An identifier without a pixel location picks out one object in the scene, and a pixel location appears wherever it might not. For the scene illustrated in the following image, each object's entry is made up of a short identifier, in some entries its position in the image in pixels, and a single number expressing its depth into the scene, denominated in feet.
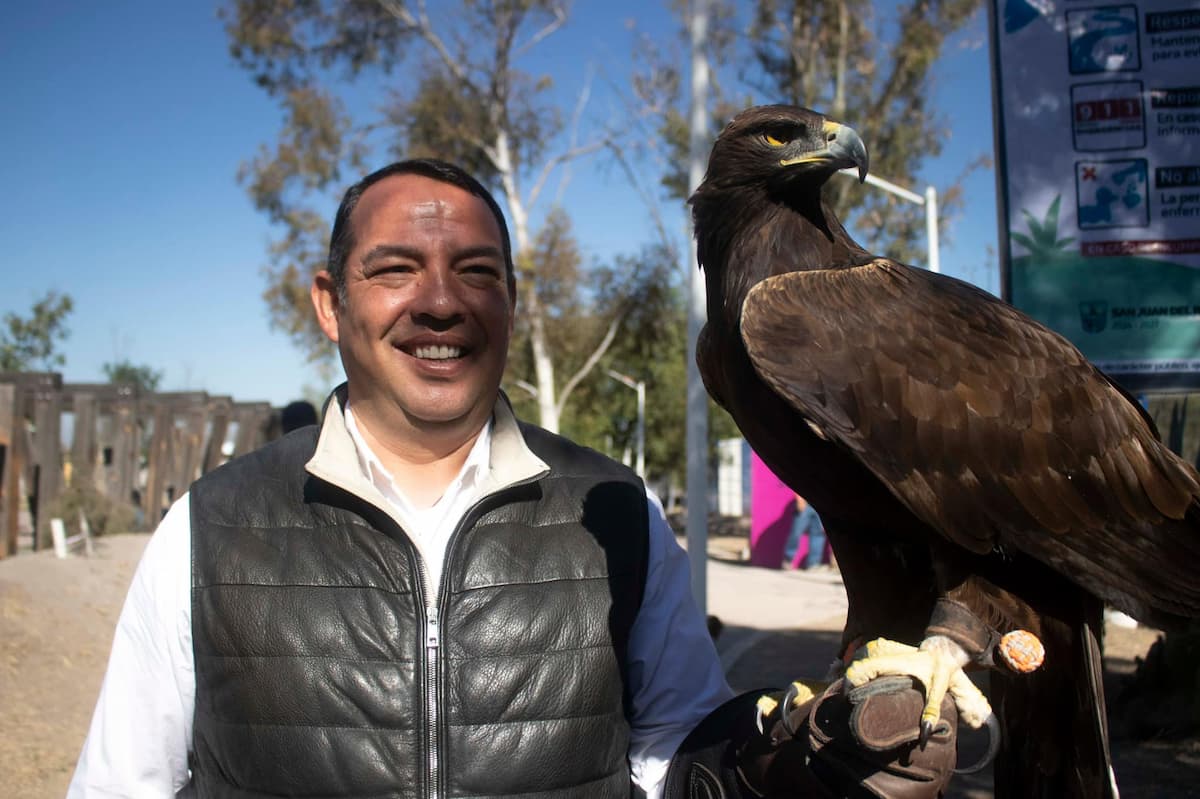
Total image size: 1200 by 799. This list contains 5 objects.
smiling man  6.14
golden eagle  6.66
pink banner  52.54
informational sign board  12.45
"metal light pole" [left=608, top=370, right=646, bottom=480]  97.09
